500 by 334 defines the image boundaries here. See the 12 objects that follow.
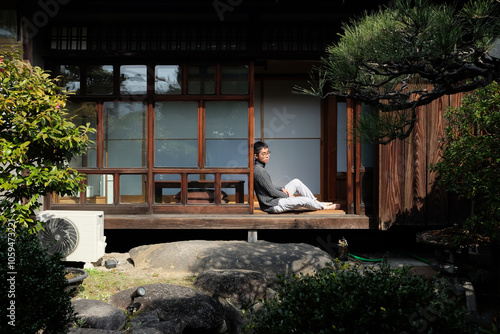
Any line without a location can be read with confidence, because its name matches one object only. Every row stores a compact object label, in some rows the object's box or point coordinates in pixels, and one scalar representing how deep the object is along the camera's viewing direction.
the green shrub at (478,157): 4.76
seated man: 7.91
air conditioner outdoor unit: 6.62
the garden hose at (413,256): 7.42
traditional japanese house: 7.61
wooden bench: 7.79
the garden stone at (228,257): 6.48
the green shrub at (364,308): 2.69
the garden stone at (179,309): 4.59
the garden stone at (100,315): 4.42
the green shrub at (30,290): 3.26
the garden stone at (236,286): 5.40
